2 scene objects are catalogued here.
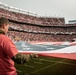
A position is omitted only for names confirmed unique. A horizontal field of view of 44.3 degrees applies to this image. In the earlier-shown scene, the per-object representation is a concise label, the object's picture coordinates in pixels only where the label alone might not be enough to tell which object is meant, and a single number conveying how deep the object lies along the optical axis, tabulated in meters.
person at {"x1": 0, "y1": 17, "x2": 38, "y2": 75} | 1.70
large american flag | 3.22
